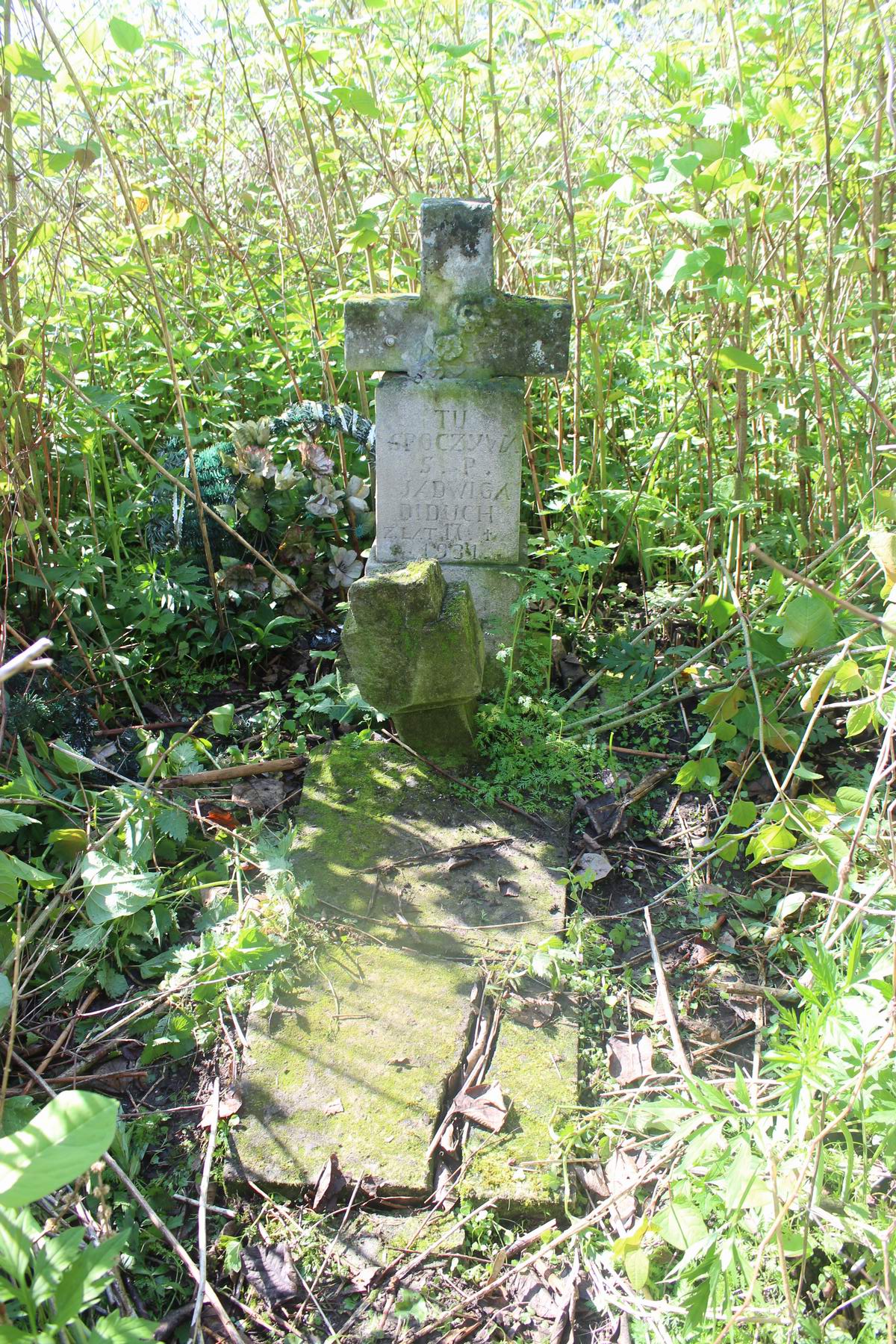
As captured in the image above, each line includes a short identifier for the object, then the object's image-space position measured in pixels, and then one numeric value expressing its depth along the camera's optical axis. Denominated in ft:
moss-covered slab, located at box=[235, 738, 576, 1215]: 6.46
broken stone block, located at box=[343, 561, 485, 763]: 8.50
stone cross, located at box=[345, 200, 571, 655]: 9.79
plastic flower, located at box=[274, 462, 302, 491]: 11.55
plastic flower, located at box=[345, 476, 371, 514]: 12.28
